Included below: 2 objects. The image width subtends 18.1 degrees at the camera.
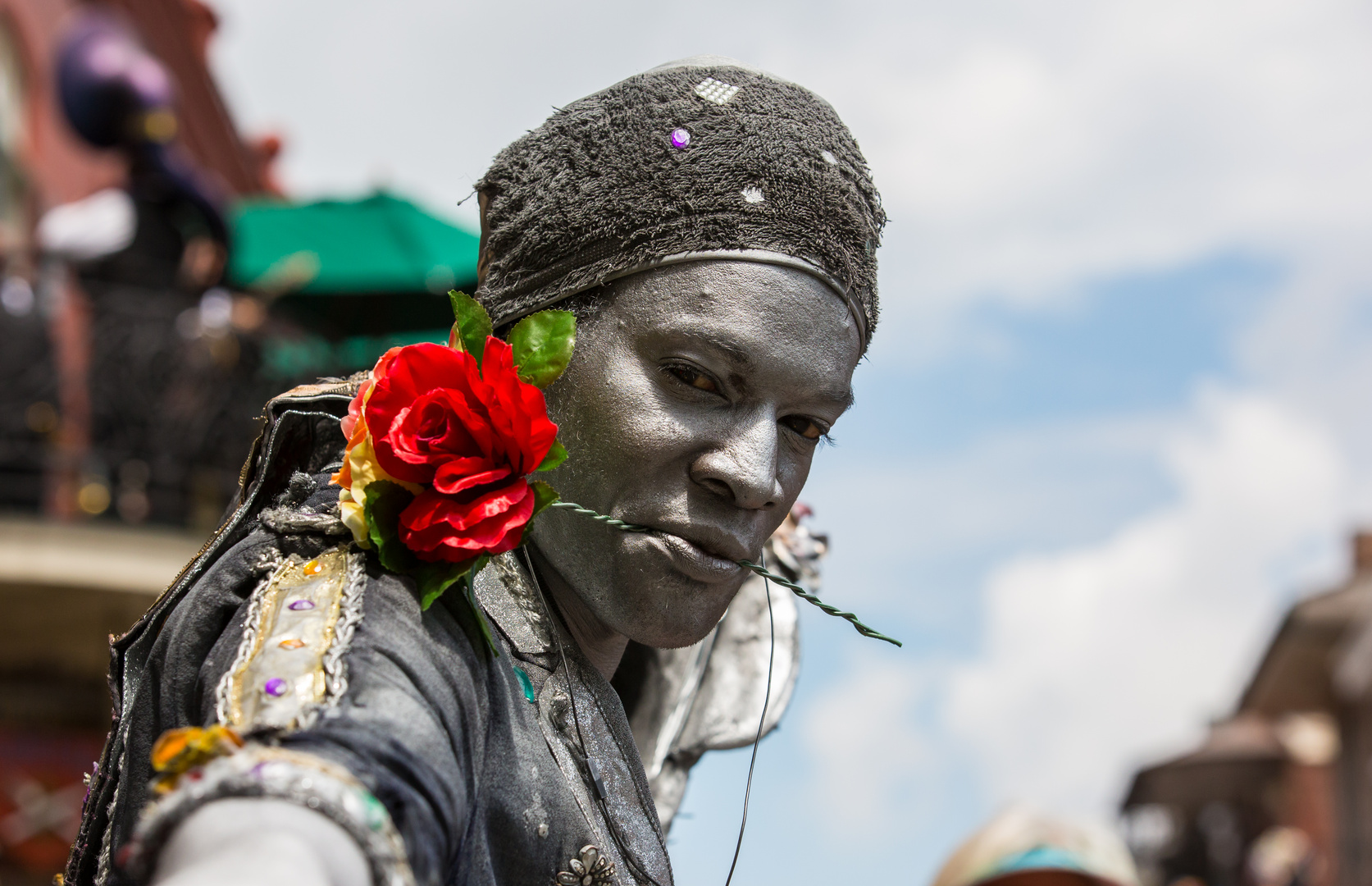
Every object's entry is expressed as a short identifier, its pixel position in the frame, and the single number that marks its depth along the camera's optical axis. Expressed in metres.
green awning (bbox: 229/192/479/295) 8.60
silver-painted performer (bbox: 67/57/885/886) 1.77
